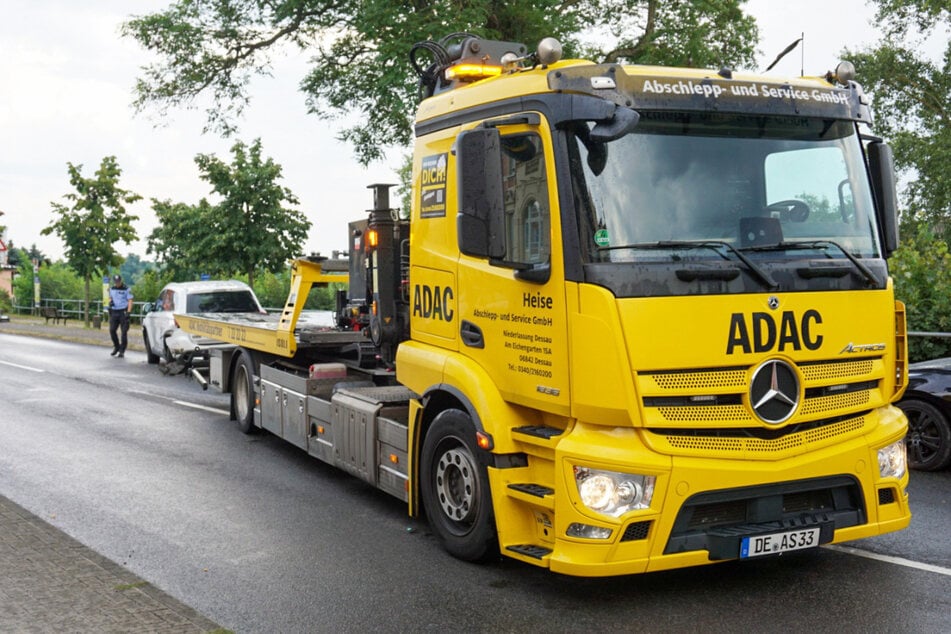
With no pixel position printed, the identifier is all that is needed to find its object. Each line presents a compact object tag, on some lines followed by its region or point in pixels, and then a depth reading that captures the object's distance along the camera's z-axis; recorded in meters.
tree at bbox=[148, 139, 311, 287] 27.89
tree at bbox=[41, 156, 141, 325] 35.66
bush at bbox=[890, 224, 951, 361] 12.73
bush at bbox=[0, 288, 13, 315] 49.66
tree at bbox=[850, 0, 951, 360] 28.97
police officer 22.20
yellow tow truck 4.98
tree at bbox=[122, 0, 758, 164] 18.16
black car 8.56
